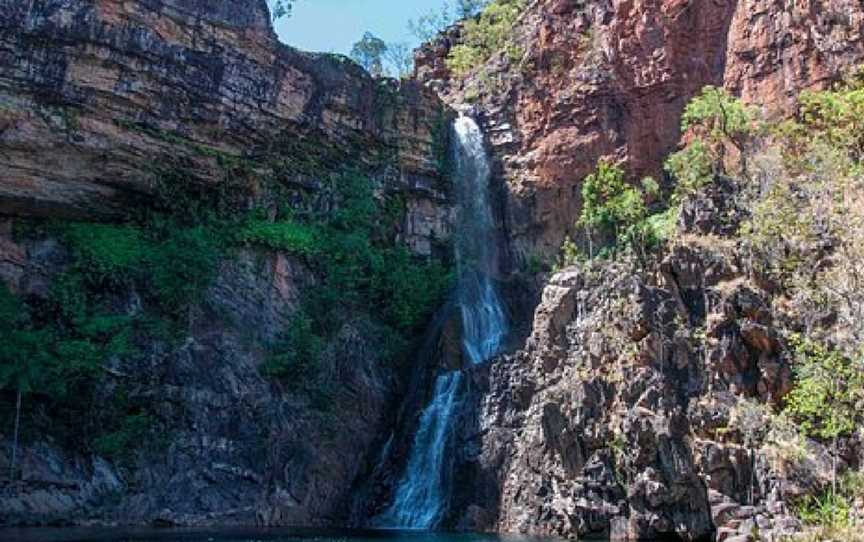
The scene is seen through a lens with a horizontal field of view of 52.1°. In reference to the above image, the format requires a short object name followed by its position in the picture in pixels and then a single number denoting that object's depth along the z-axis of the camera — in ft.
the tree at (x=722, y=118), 112.68
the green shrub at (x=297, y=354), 112.57
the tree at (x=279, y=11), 159.63
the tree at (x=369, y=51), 209.36
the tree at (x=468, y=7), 198.49
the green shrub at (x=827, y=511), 69.23
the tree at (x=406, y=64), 186.70
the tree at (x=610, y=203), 114.83
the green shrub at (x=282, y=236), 121.39
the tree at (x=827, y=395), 74.23
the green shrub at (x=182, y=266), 113.19
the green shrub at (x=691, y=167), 110.22
